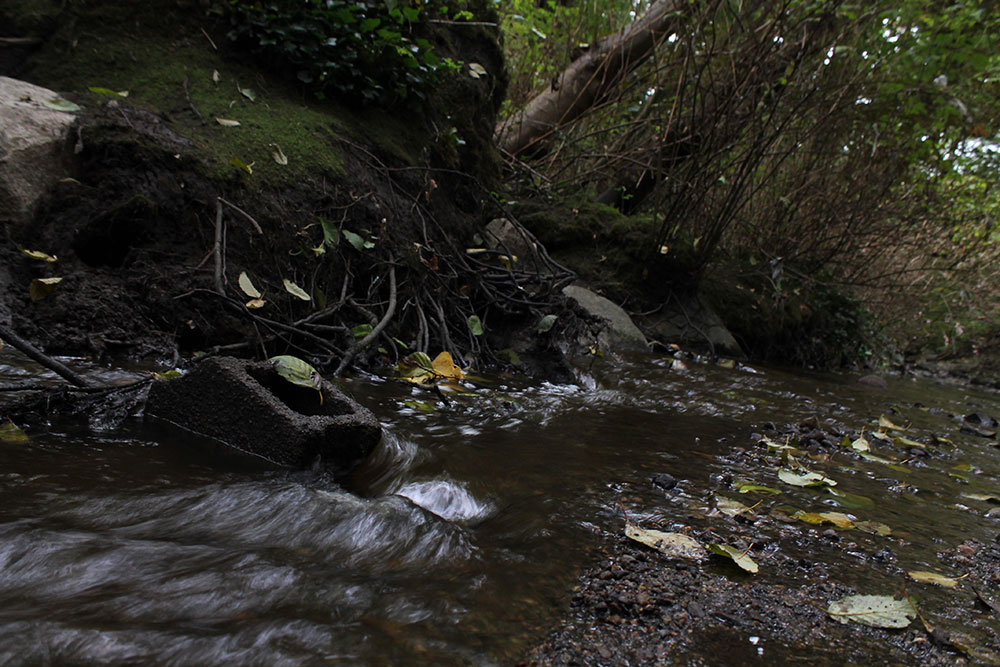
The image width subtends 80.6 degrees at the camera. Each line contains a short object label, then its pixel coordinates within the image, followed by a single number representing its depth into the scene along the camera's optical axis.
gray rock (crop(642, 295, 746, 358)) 7.07
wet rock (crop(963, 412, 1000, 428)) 5.18
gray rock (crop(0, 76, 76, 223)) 2.65
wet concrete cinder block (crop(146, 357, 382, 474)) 1.84
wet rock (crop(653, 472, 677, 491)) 2.07
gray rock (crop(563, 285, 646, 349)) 5.95
